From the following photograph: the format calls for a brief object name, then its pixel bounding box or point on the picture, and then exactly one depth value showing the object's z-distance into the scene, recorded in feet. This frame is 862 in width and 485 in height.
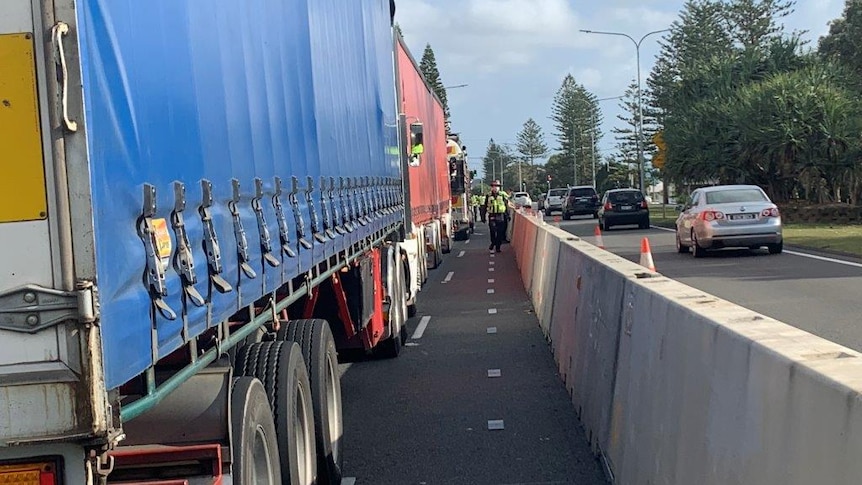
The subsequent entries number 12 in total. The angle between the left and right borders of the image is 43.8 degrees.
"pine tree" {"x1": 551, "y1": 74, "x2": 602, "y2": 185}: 414.82
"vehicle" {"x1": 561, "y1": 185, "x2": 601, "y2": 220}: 176.65
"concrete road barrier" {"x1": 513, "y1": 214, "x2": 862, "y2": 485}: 9.78
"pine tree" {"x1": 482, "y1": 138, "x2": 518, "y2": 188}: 615.65
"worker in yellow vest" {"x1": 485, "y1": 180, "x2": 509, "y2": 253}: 97.19
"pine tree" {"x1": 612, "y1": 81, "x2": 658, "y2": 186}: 315.17
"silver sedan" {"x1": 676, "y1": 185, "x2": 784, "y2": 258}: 74.43
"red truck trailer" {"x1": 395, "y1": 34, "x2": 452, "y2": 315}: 50.16
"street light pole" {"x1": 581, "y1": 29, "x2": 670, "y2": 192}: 193.12
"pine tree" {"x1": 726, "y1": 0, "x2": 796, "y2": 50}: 254.06
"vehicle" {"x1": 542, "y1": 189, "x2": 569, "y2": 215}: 224.74
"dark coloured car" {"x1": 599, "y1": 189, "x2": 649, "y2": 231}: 130.52
